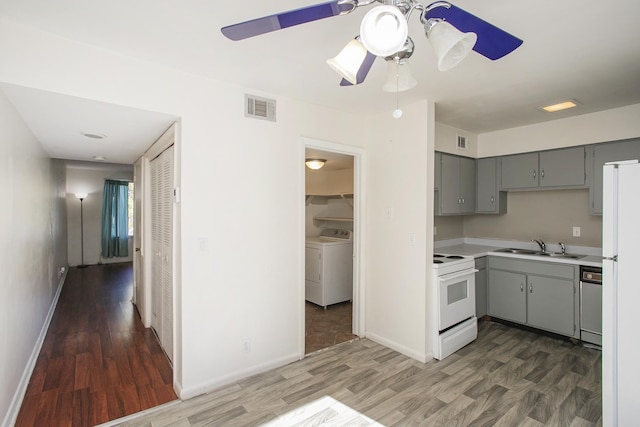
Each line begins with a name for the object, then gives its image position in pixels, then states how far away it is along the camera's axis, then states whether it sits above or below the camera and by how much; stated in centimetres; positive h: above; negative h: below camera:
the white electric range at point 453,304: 296 -87
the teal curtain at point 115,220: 785 -16
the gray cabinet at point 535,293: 323 -85
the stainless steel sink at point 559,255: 346 -44
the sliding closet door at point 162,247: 282 -32
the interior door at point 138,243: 404 -40
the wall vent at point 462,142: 391 +88
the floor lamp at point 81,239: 769 -61
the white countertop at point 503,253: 321 -44
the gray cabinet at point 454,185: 364 +35
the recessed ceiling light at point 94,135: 278 +69
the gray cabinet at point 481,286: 372 -84
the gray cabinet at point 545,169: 339 +51
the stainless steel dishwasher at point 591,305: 305 -86
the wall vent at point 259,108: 262 +88
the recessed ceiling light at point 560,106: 296 +103
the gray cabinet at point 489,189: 401 +33
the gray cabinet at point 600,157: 306 +56
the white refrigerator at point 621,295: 175 -44
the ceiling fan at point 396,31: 104 +67
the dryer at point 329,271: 442 -80
